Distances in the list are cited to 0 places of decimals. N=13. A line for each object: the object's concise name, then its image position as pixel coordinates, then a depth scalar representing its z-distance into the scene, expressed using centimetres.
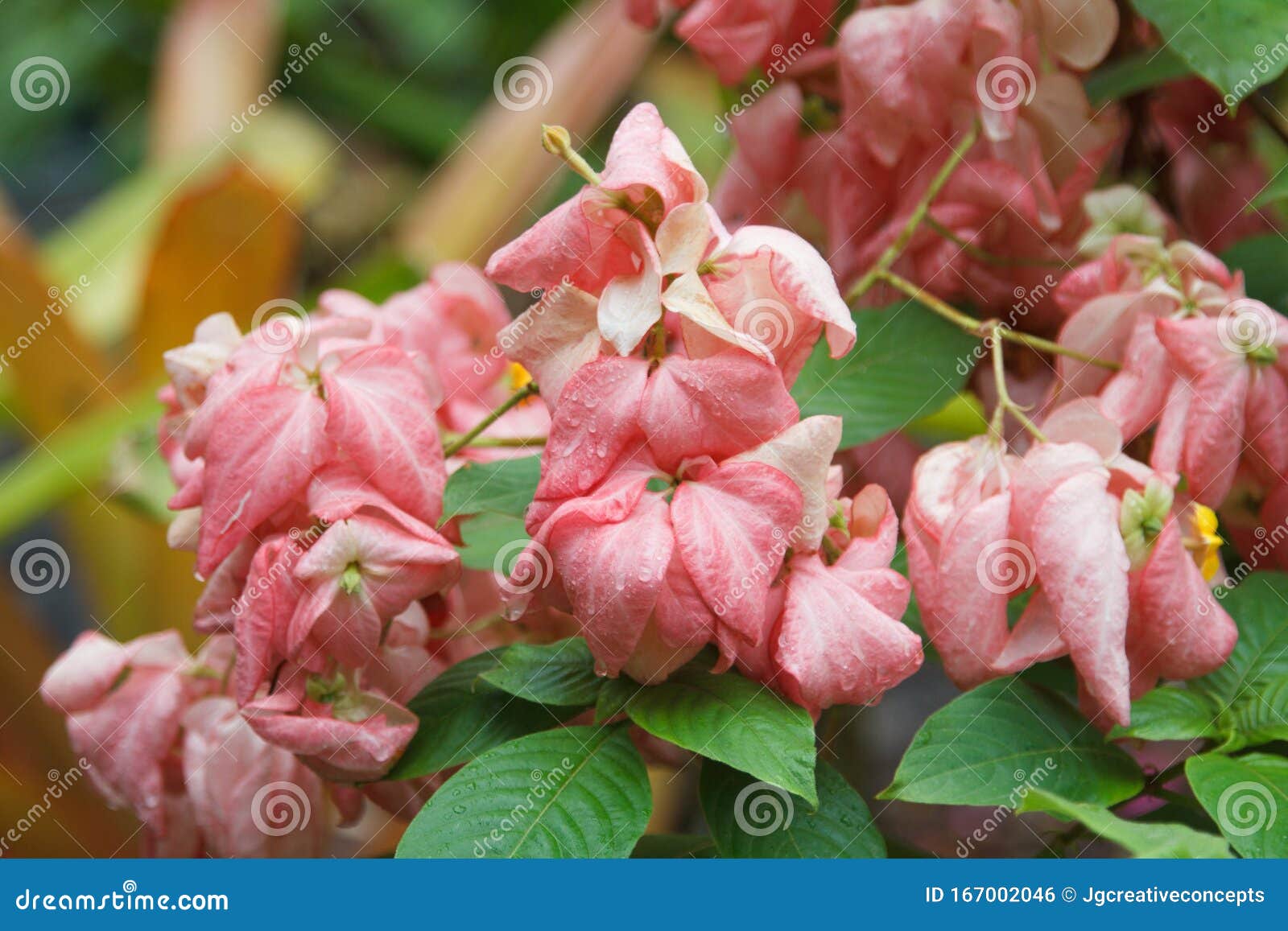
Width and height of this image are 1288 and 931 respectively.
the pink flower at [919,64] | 107
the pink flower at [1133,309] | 102
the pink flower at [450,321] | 111
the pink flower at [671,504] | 93
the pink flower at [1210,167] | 117
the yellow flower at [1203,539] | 99
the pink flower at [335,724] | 98
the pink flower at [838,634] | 94
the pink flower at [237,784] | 105
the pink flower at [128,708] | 106
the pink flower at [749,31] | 113
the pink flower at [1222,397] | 101
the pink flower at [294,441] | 99
